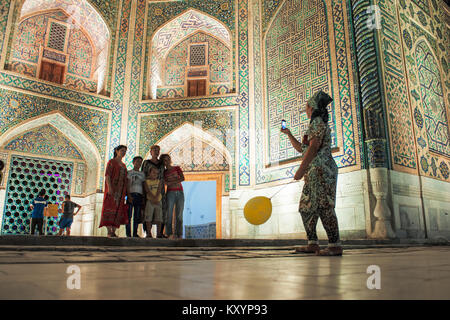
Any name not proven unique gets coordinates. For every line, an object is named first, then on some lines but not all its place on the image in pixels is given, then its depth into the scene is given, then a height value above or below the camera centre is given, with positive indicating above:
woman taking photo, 2.21 +0.37
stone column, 4.94 +1.67
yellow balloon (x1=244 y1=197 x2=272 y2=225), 2.88 +0.23
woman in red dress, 3.88 +0.50
